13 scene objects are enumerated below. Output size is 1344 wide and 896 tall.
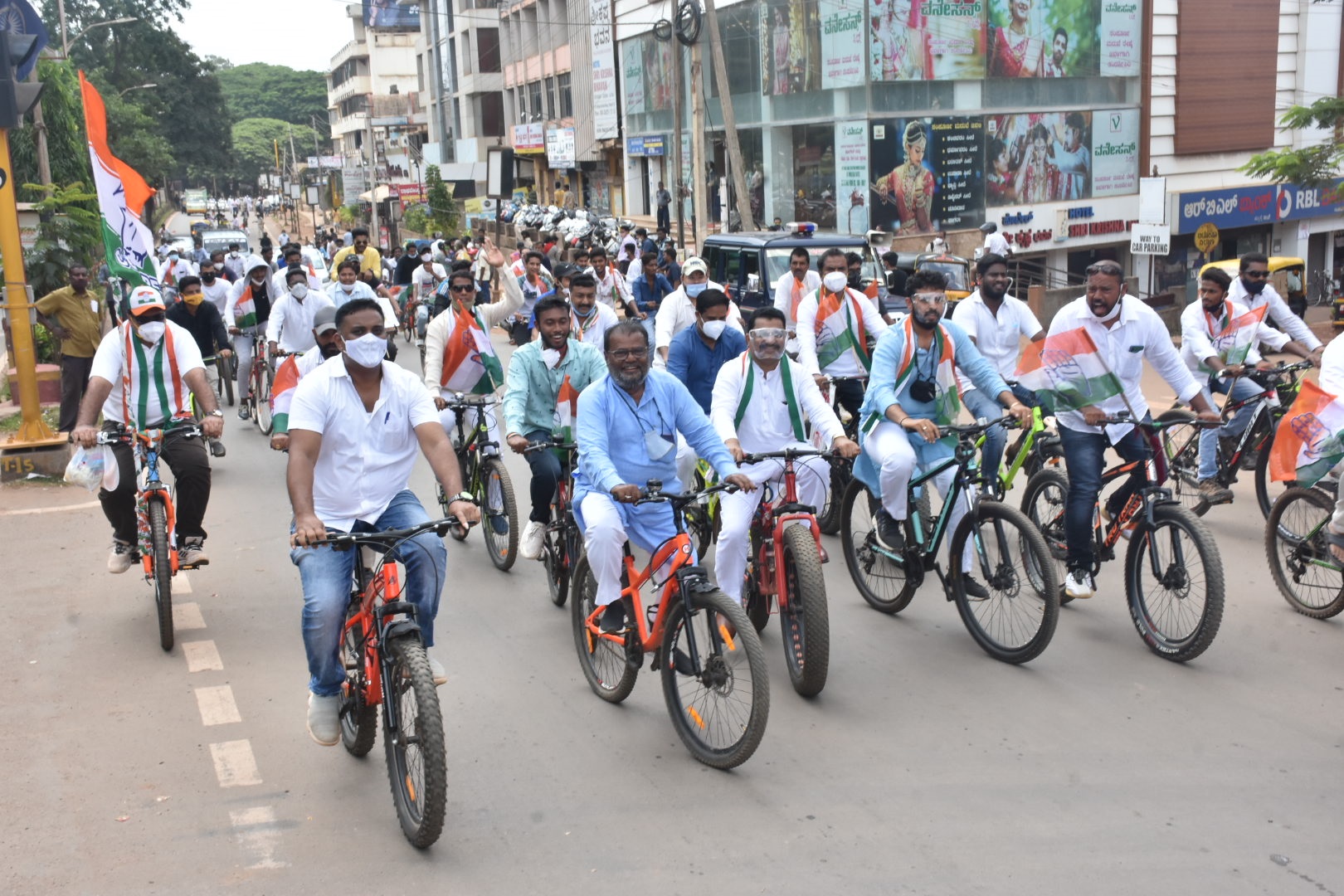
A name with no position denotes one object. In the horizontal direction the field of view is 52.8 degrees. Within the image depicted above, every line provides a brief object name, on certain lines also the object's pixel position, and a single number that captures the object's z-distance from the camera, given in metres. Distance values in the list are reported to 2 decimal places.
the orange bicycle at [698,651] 5.21
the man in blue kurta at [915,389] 7.26
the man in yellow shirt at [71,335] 13.16
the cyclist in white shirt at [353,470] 5.21
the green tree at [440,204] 57.22
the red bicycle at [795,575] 6.05
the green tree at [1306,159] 17.91
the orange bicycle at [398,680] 4.61
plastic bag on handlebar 7.81
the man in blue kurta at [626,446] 5.91
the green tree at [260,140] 133.38
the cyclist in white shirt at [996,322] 8.91
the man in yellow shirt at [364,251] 19.25
